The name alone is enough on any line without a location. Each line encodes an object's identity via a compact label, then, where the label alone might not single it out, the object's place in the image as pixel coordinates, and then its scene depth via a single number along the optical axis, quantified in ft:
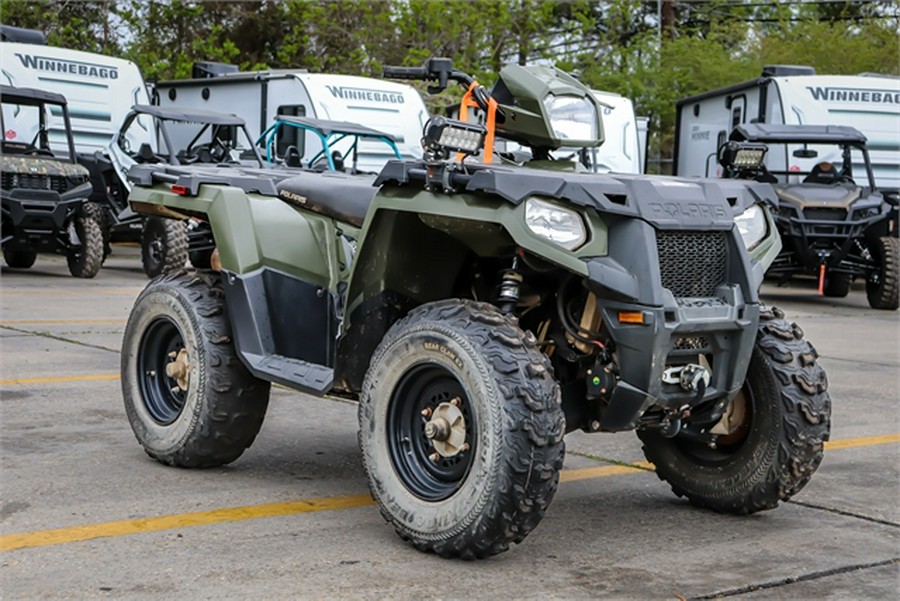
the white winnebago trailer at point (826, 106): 61.87
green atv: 14.05
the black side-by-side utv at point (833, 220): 51.49
